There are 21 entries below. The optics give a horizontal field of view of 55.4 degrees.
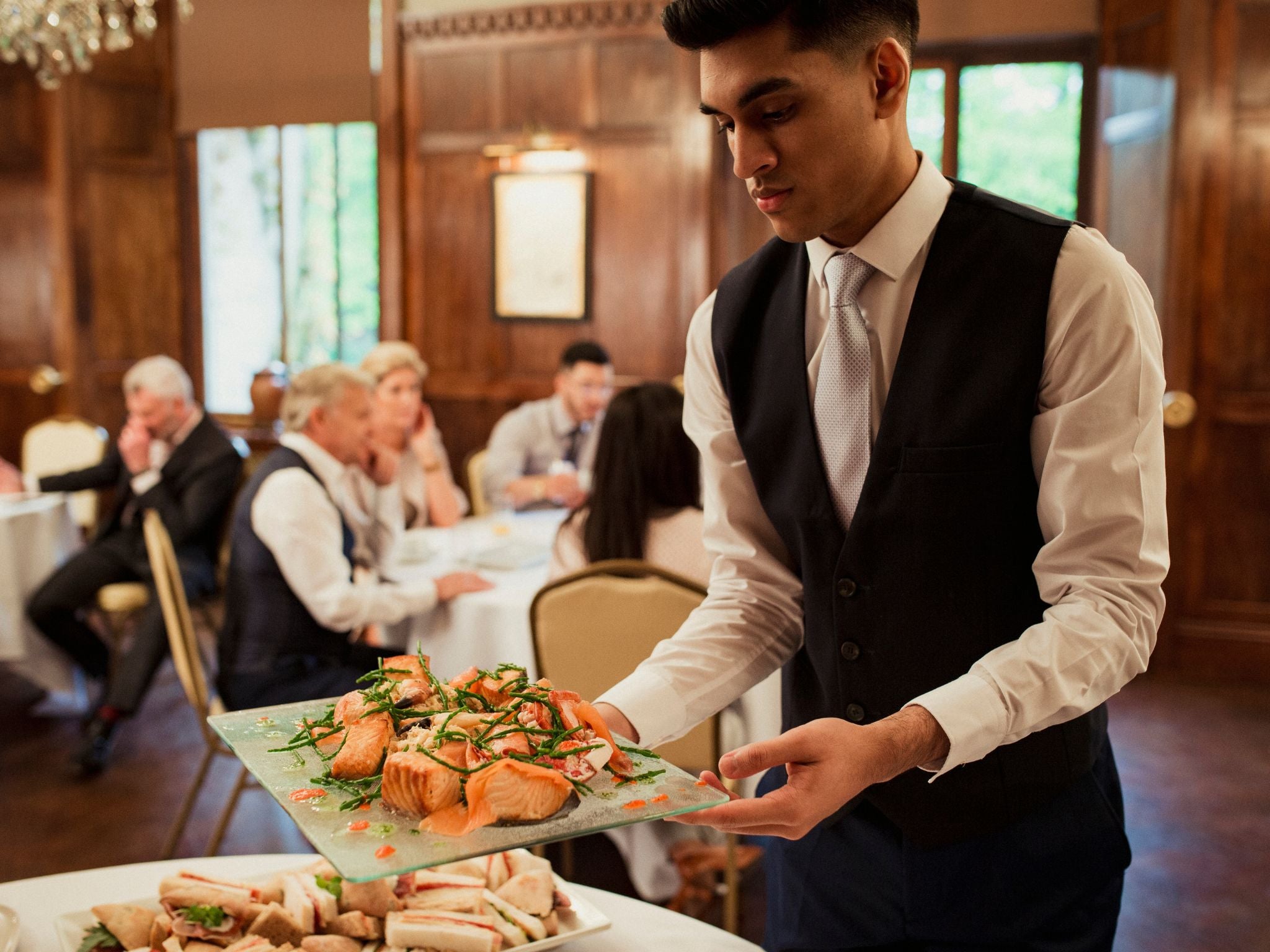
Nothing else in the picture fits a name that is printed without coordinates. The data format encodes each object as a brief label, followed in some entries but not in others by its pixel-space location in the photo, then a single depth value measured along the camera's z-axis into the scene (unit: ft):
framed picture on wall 21.61
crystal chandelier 15.70
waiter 3.77
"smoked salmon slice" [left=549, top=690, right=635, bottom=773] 3.67
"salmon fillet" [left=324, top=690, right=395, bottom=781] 3.41
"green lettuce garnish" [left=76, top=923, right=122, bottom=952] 4.00
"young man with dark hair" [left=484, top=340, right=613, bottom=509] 16.52
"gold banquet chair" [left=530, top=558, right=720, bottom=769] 8.39
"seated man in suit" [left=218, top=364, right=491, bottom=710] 10.03
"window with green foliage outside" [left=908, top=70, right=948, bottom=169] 19.36
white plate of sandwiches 4.00
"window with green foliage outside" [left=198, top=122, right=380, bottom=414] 23.47
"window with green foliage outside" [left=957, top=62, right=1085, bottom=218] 19.06
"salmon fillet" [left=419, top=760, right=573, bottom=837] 3.17
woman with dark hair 9.48
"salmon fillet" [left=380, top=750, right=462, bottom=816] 3.25
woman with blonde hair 14.69
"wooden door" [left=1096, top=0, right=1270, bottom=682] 16.28
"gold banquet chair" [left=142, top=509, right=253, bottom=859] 9.97
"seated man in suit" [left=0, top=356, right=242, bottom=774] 15.16
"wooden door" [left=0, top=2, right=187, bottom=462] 23.93
